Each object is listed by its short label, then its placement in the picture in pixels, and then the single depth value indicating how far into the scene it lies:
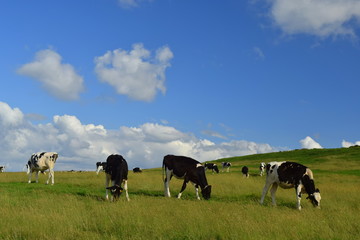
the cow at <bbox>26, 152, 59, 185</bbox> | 26.78
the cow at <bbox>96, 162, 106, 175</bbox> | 47.14
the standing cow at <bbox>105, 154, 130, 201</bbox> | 17.73
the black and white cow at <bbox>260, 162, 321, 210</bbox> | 17.44
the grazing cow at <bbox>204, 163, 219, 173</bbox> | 53.03
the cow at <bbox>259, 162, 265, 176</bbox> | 47.04
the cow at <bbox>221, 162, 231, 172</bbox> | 58.69
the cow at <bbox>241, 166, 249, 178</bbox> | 43.28
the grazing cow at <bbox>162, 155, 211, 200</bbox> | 20.16
